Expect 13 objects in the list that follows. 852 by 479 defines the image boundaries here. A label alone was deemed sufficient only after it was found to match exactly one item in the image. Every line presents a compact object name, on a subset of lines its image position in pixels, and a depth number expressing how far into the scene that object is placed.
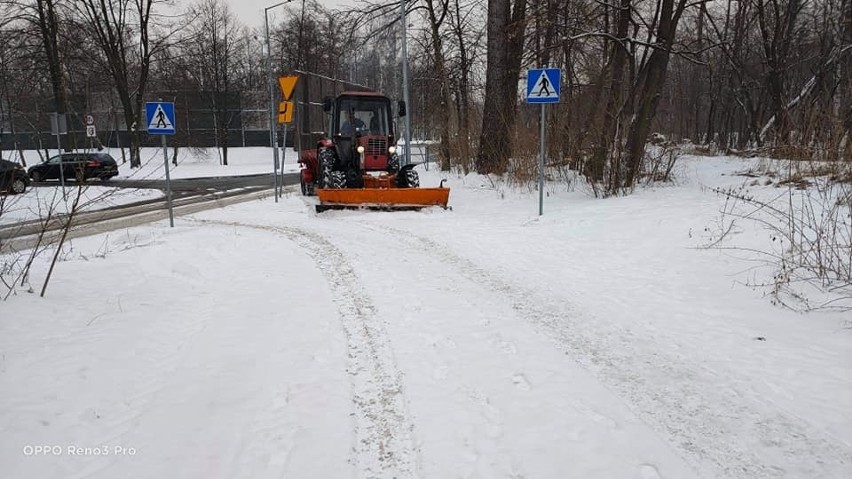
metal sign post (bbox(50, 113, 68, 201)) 16.45
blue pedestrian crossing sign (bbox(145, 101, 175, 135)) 10.01
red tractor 12.95
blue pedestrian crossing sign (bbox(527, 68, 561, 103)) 9.28
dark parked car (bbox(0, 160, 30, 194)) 18.00
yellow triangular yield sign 12.92
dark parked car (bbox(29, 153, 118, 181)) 24.48
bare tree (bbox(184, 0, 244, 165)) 39.28
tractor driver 13.37
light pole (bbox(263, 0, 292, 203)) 23.90
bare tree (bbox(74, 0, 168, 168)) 28.41
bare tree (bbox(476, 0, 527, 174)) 14.73
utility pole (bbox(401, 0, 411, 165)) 19.33
